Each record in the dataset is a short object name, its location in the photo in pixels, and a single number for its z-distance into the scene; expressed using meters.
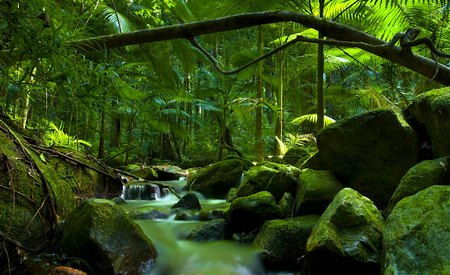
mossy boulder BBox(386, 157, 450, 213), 3.21
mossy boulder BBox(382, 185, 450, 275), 2.30
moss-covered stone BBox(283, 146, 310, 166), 7.13
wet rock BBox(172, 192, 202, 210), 5.61
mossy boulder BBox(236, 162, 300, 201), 4.85
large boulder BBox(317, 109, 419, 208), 4.12
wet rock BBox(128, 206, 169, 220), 5.11
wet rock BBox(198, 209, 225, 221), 5.07
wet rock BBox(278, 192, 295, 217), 4.39
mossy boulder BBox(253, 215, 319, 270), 3.56
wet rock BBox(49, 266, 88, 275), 2.92
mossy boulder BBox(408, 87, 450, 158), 3.44
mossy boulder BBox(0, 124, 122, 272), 3.10
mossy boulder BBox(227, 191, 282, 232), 4.20
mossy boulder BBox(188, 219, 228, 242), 4.28
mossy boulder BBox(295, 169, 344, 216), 4.10
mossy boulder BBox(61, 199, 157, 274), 3.13
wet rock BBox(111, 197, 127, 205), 5.87
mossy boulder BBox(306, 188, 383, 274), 2.78
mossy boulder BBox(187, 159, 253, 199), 6.81
